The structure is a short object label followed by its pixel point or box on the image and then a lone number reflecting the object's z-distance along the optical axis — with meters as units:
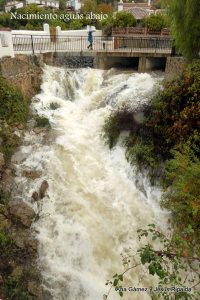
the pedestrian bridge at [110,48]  15.97
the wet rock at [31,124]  11.46
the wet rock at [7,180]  8.69
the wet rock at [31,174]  9.22
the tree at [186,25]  9.87
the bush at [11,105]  11.22
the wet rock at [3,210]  7.98
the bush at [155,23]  20.59
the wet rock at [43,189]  8.70
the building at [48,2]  49.53
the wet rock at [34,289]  6.67
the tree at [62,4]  47.90
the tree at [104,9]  34.93
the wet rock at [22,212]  7.93
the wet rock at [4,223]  7.65
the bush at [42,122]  11.56
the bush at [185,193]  6.73
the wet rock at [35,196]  8.55
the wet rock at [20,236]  7.42
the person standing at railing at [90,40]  17.24
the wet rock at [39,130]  11.26
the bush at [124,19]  20.50
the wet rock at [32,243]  7.47
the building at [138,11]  28.80
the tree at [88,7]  36.10
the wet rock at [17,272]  6.83
